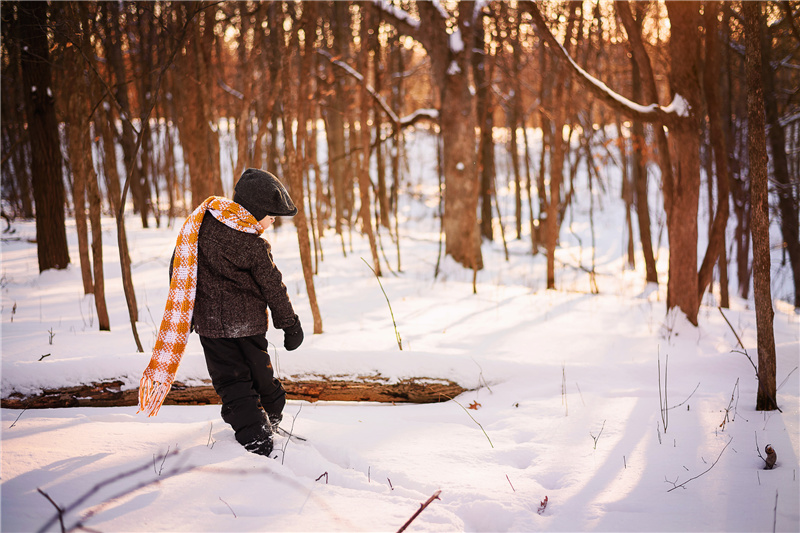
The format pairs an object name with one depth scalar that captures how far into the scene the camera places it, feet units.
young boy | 8.36
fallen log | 10.70
